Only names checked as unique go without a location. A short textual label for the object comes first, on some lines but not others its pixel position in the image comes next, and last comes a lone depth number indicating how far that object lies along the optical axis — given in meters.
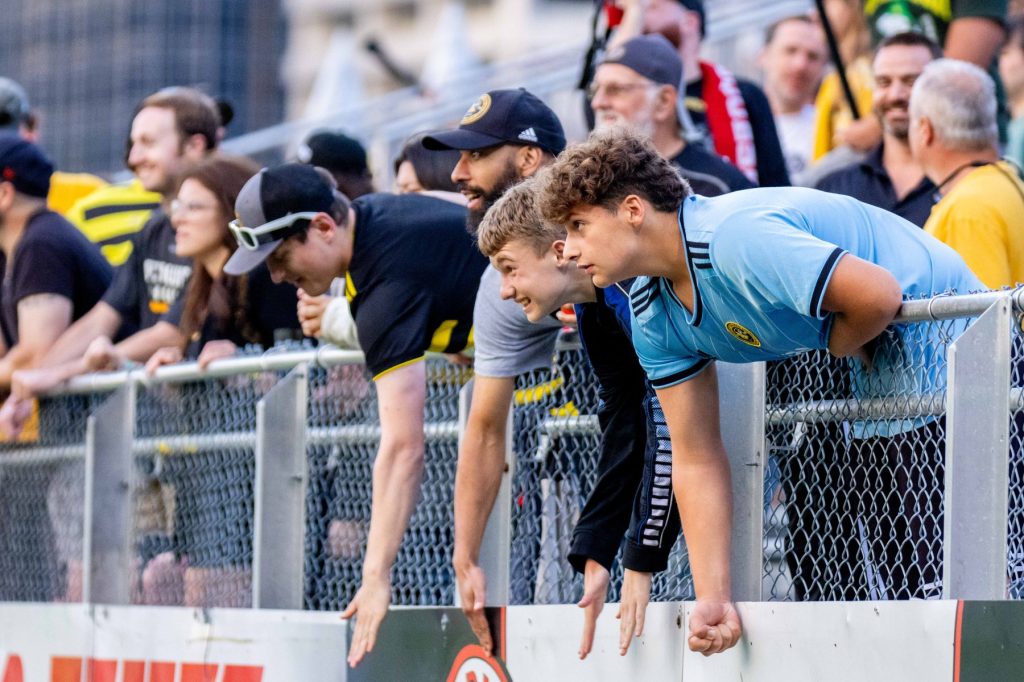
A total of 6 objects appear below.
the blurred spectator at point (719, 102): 14.23
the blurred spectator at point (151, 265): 14.70
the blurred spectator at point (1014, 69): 17.20
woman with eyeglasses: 13.24
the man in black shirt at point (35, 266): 15.31
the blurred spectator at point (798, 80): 17.69
